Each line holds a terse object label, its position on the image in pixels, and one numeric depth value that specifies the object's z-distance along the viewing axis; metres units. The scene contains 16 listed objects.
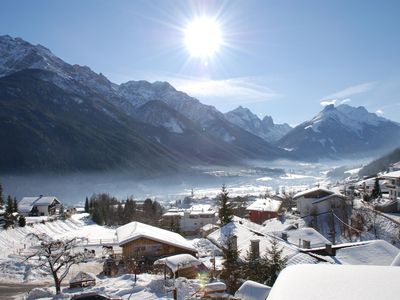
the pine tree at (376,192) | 78.59
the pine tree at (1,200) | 103.94
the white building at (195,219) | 103.57
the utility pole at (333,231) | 52.11
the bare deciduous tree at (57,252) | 30.72
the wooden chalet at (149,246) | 39.91
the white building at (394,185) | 68.00
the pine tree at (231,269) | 26.94
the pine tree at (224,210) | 60.91
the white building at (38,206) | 118.50
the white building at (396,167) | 125.25
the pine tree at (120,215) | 116.15
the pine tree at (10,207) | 84.90
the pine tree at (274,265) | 26.19
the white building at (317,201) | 65.31
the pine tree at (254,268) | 28.03
